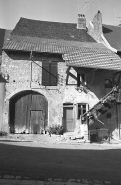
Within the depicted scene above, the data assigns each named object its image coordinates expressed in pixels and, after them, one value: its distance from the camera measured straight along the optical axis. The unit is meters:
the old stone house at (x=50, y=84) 13.94
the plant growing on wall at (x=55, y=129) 13.65
